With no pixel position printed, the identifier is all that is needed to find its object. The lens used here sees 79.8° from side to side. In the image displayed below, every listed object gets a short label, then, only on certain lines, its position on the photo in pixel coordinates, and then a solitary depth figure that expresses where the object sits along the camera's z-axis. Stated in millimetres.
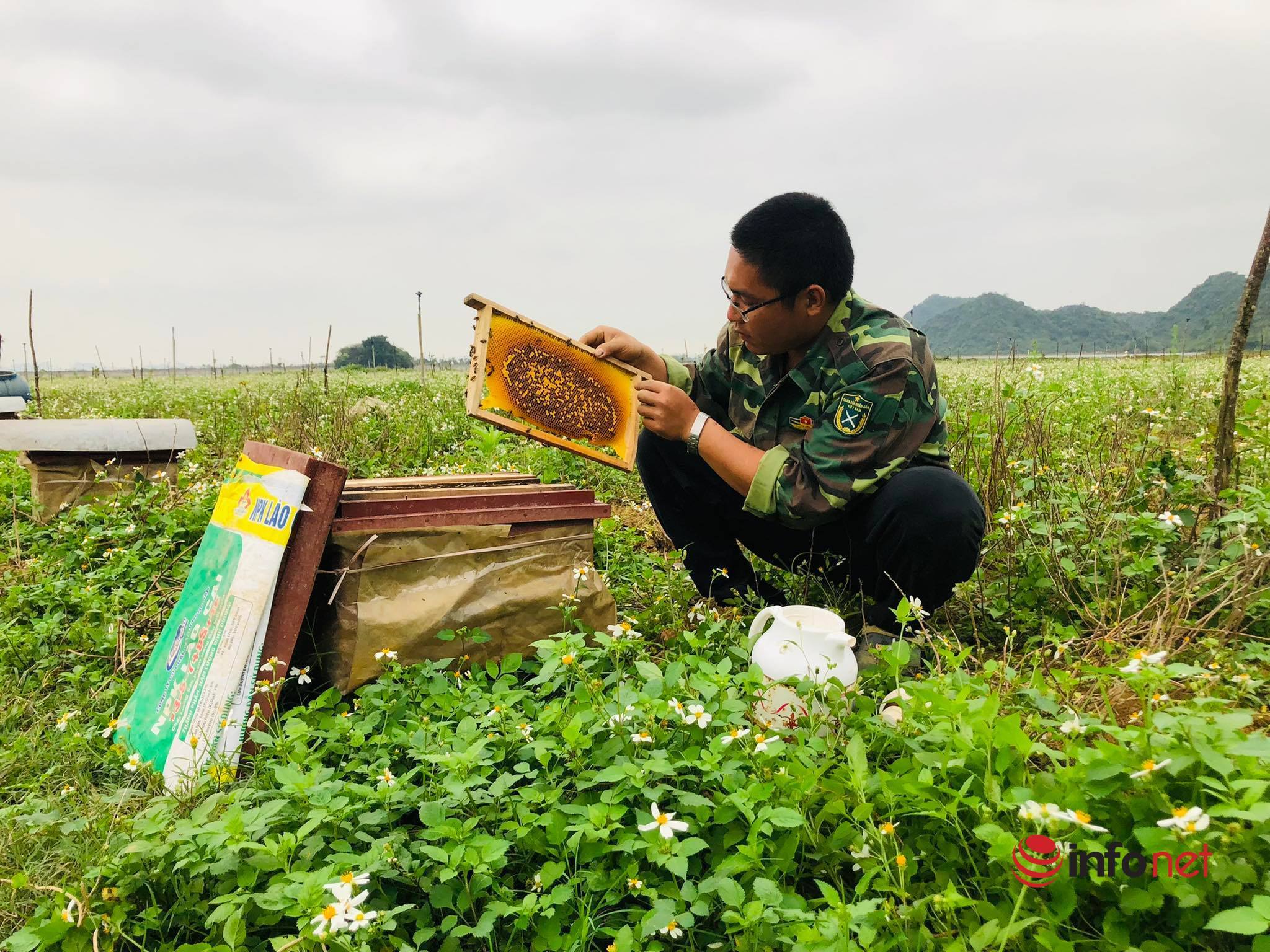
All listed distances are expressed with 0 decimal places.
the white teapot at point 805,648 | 2271
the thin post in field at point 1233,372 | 3141
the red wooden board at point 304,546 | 2605
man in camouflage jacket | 2908
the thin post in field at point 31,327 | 9312
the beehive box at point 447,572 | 2715
